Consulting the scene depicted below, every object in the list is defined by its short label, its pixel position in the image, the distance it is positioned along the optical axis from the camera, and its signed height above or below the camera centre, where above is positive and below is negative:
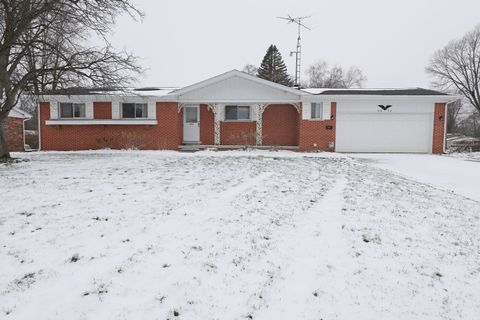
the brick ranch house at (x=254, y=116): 18.14 +0.63
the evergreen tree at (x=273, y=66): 44.91 +8.20
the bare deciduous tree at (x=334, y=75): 60.34 +9.75
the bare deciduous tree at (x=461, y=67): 37.53 +7.12
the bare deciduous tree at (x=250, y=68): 57.60 +10.28
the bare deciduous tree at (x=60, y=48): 10.96 +2.91
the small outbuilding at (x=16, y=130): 22.08 -0.30
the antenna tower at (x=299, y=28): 22.19 +6.65
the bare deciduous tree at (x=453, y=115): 47.56 +2.14
